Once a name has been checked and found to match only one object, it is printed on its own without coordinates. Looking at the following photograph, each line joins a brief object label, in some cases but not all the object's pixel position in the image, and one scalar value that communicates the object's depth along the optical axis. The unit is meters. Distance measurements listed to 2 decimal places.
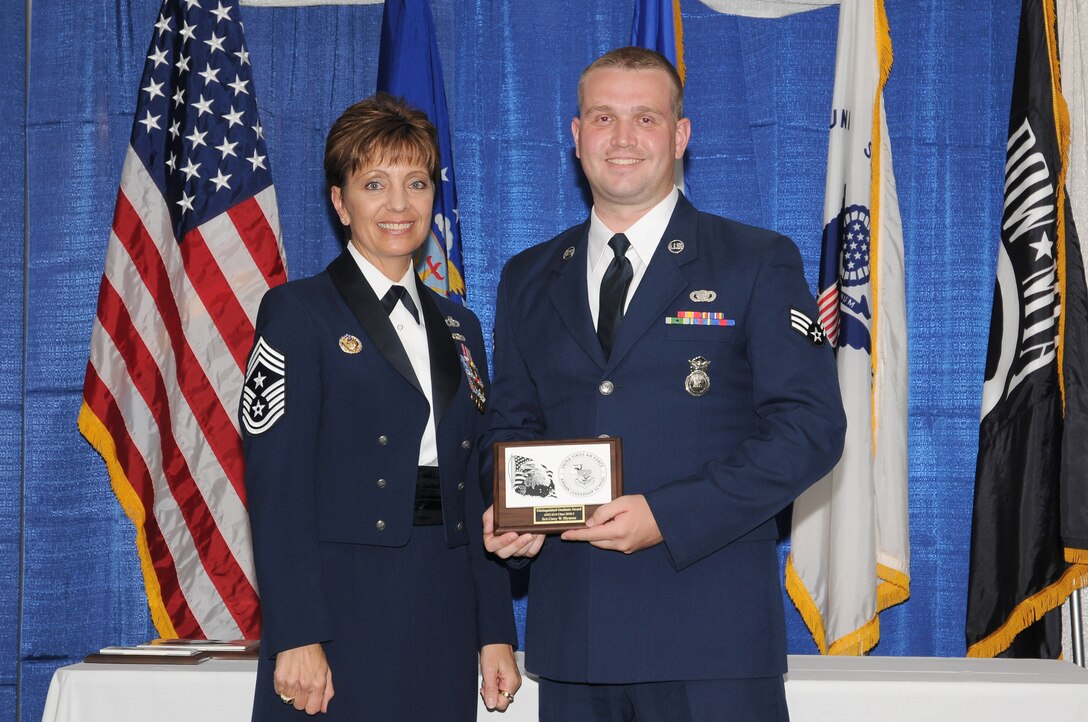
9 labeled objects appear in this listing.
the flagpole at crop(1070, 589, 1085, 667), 3.85
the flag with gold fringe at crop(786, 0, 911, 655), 3.83
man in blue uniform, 1.95
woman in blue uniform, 2.22
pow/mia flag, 3.72
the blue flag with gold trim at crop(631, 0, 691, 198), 3.92
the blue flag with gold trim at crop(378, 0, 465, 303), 3.91
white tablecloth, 2.98
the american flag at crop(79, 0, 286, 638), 3.93
